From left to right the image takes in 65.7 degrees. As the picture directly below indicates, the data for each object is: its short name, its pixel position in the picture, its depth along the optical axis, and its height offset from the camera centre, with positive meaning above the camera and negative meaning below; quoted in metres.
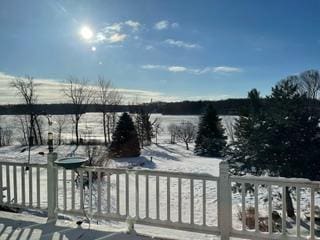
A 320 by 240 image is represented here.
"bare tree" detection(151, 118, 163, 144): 21.41 -1.28
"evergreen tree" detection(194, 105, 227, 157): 15.70 -1.40
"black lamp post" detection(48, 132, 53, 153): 3.37 -0.34
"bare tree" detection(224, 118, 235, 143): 19.51 -1.00
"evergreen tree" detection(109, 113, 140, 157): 13.51 -1.41
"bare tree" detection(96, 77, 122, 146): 19.21 +1.13
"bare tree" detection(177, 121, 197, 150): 20.53 -1.56
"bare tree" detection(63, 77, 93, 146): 19.07 +1.66
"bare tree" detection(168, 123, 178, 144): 21.34 -1.63
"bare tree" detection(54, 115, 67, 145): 18.53 -0.54
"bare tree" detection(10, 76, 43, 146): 18.18 +1.67
